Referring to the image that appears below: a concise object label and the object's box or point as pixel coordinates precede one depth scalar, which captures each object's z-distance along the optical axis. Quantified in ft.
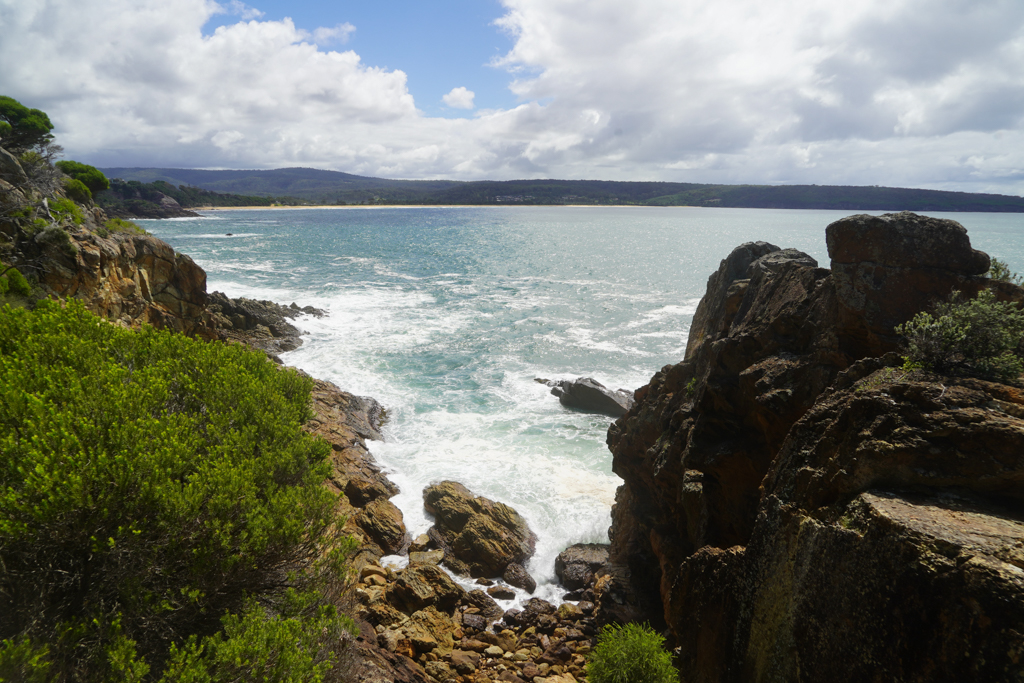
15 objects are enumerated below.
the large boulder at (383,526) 52.06
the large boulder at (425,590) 42.91
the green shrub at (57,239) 63.62
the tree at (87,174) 153.79
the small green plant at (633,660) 30.01
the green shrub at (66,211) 72.90
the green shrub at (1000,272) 31.72
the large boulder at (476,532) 52.13
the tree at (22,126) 121.90
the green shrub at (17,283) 55.16
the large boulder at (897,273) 31.73
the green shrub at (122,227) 86.02
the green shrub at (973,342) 24.02
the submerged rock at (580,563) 51.44
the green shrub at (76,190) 108.58
